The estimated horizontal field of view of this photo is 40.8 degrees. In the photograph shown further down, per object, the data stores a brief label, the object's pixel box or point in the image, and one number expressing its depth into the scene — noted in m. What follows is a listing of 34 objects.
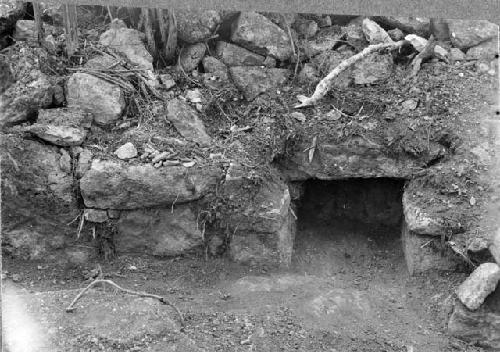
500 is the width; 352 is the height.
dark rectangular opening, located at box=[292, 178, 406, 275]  4.38
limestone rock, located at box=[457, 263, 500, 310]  3.56
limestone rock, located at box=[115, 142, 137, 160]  3.99
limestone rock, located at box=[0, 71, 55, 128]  3.98
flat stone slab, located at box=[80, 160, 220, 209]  3.93
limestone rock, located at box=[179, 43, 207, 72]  4.43
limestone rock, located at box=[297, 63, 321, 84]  4.44
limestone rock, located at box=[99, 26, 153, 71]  4.32
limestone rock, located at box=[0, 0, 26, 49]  4.21
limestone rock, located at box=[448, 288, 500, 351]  3.58
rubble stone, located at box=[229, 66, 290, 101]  4.39
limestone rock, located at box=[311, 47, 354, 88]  4.43
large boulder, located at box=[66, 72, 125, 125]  4.09
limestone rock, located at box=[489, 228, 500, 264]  3.72
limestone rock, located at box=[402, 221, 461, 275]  4.02
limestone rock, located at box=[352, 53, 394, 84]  4.43
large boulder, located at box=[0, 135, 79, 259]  3.91
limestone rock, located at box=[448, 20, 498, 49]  4.45
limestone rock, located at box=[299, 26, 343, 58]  4.52
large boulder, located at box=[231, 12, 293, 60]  4.39
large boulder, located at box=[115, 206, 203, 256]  4.05
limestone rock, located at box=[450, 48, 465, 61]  4.47
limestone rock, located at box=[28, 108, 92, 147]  3.94
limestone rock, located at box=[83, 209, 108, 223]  4.00
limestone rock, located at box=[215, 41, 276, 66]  4.43
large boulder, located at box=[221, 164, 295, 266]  4.05
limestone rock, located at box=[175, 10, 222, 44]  4.36
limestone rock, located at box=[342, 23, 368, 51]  4.53
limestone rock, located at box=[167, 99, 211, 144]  4.16
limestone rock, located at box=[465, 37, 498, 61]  4.45
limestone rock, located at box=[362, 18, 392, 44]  4.47
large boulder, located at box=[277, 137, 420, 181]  4.25
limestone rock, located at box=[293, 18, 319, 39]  4.60
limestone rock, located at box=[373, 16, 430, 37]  4.54
